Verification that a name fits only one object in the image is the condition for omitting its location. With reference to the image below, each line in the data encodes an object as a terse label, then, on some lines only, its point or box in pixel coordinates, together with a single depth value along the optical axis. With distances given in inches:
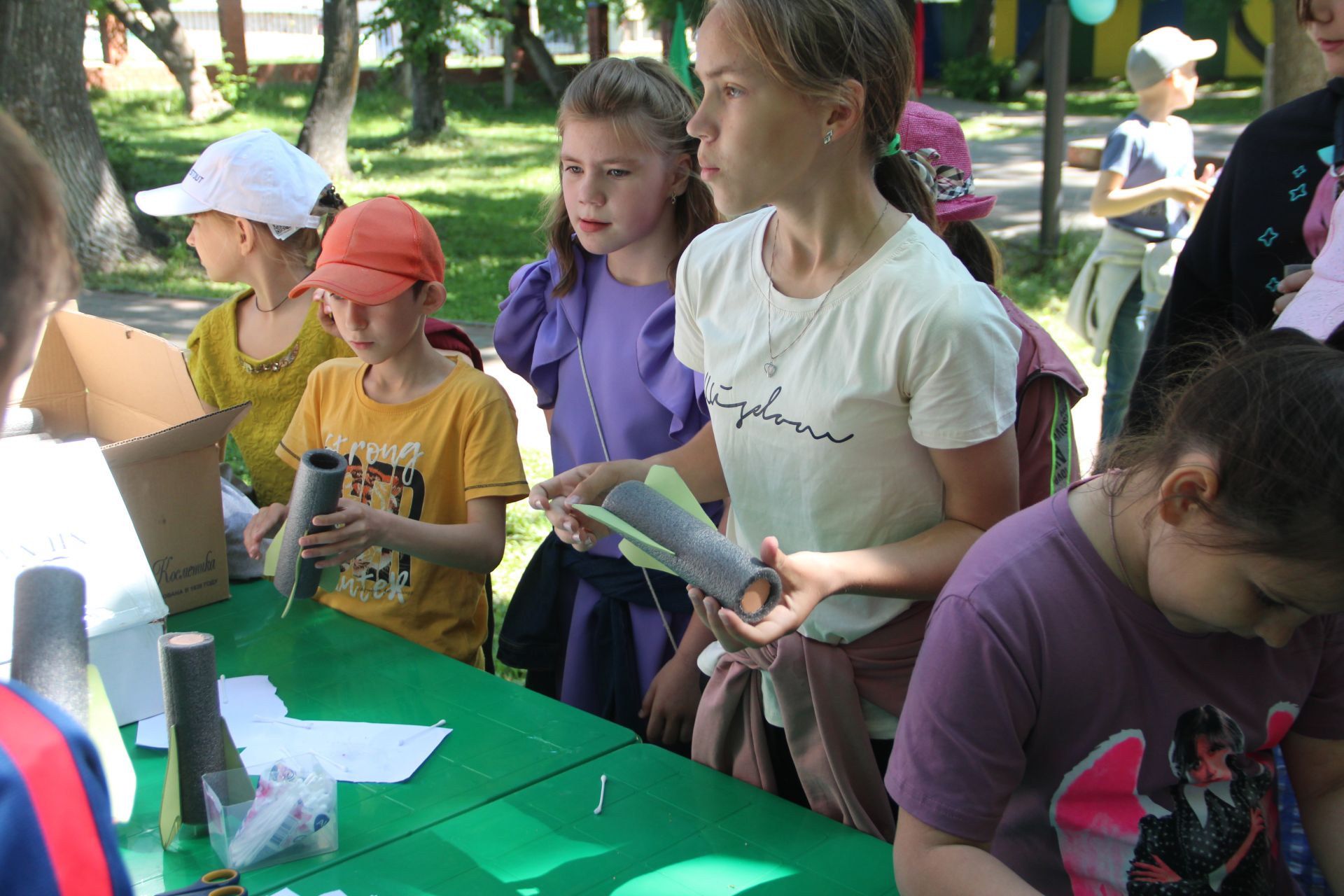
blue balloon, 298.5
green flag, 104.2
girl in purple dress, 86.2
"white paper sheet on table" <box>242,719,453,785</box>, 65.8
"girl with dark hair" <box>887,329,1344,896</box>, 44.4
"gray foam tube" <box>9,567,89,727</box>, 47.7
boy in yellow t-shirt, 90.7
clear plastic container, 57.4
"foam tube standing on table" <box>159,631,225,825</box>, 59.2
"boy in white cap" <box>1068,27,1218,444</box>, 193.3
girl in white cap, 106.3
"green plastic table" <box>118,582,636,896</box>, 59.4
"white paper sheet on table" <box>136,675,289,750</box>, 69.6
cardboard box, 83.7
